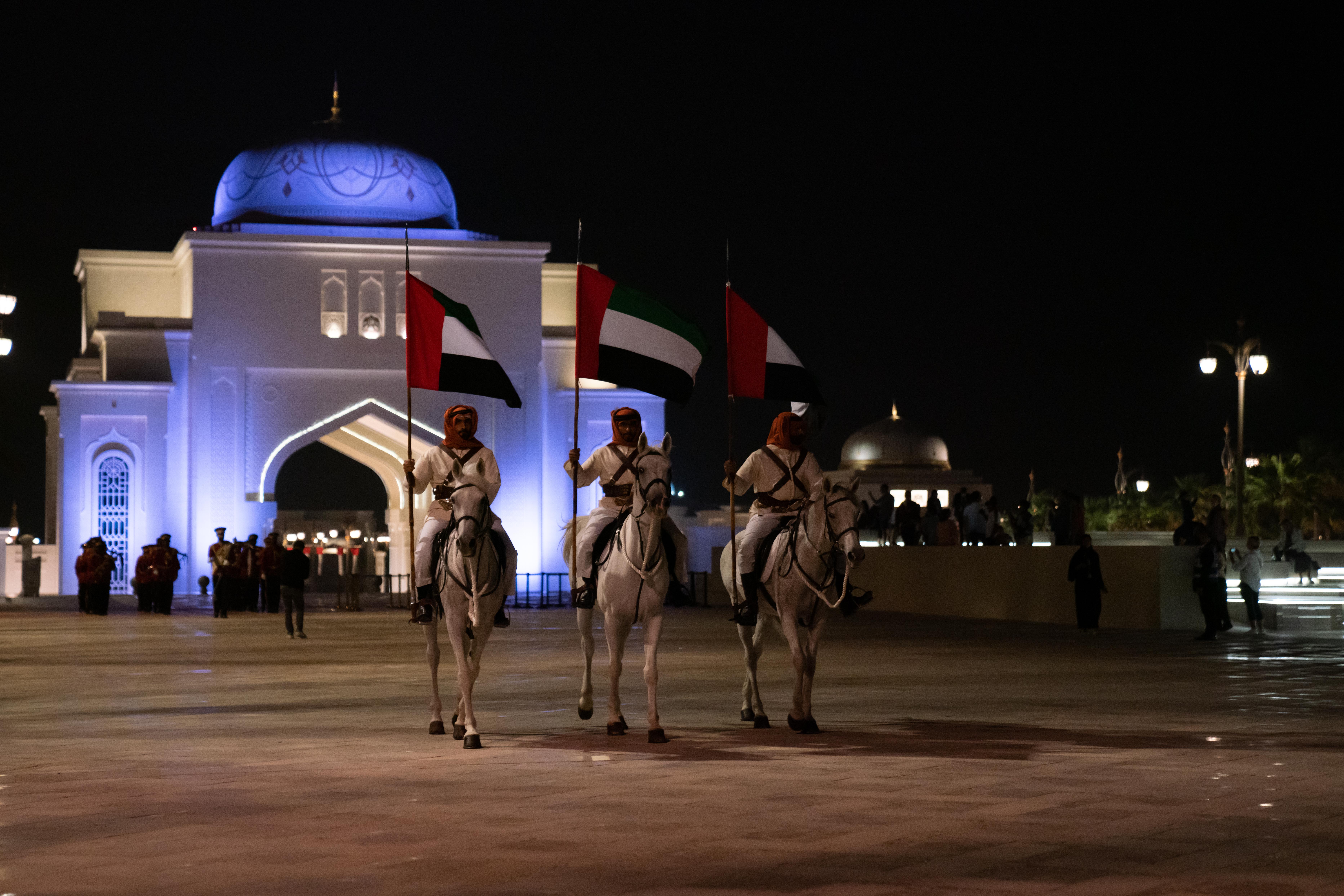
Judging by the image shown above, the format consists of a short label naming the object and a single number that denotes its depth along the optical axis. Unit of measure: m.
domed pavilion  78.75
